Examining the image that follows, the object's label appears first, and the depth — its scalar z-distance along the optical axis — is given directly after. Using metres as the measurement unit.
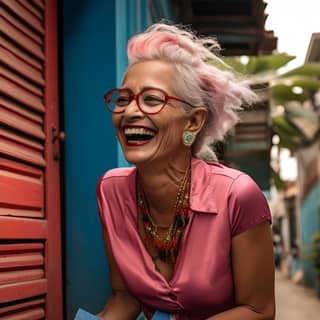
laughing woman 1.79
